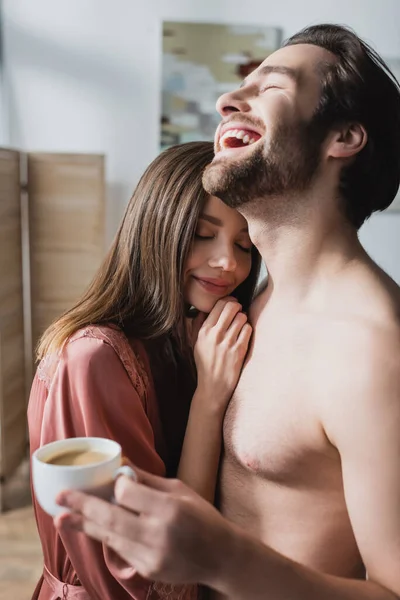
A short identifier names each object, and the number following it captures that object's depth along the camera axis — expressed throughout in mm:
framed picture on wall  2988
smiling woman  1040
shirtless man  836
